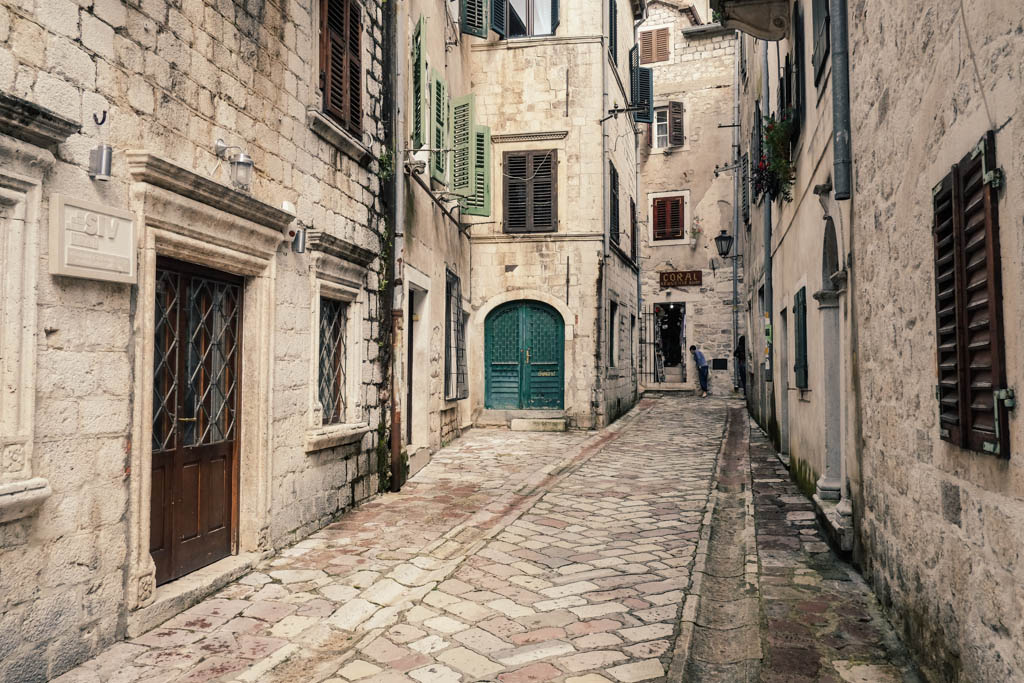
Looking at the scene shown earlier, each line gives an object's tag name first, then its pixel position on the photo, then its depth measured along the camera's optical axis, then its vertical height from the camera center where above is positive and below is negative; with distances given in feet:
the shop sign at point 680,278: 73.26 +8.36
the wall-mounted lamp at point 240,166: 16.92 +4.44
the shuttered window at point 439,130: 32.91 +10.50
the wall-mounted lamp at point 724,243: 66.58 +10.69
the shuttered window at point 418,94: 30.53 +10.94
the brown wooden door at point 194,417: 15.57 -1.13
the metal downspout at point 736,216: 70.90 +14.06
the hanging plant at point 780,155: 27.68 +8.03
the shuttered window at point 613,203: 51.72 +11.21
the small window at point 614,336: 53.21 +2.07
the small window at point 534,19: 48.09 +21.87
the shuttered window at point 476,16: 42.42 +19.54
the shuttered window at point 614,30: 51.99 +23.19
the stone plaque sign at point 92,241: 11.89 +2.05
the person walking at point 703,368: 71.31 -0.28
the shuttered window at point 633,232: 62.85 +11.05
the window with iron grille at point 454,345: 40.73 +1.13
